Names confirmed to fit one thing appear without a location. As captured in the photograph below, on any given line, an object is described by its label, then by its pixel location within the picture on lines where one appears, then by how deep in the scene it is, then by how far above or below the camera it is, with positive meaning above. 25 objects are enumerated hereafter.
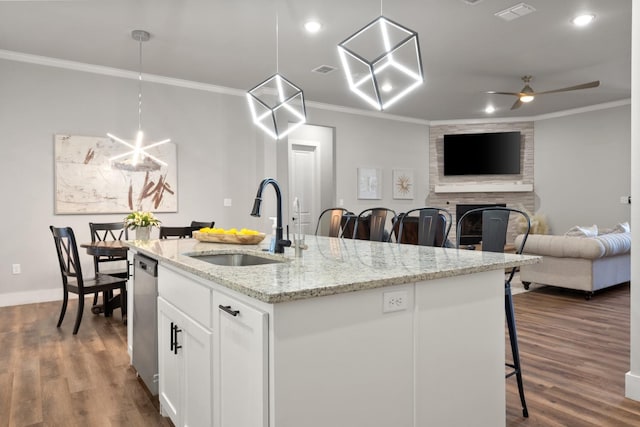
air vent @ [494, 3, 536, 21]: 3.87 +1.75
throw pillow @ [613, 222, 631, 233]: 5.70 -0.30
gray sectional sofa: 4.95 -0.65
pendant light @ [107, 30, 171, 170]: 5.49 +0.65
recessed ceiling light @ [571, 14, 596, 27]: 4.09 +1.77
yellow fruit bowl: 2.77 -0.22
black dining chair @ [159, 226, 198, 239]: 4.56 -0.28
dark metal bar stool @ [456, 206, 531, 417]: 2.23 -0.20
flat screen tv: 8.97 +1.07
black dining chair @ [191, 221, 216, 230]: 4.96 -0.23
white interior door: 7.65 +0.43
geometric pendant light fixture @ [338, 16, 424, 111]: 2.47 +1.73
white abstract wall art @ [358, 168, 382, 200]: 8.09 +0.41
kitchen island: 1.28 -0.46
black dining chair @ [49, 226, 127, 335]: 3.73 -0.70
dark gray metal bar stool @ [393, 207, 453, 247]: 3.14 -0.14
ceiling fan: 5.74 +1.46
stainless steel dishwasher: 2.38 -0.66
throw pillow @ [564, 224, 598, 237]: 5.21 -0.32
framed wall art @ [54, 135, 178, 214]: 5.15 +0.32
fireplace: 9.11 -0.44
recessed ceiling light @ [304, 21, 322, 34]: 4.12 +1.70
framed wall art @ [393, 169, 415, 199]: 8.66 +0.43
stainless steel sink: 2.48 -0.31
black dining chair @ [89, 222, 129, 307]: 4.41 -0.39
